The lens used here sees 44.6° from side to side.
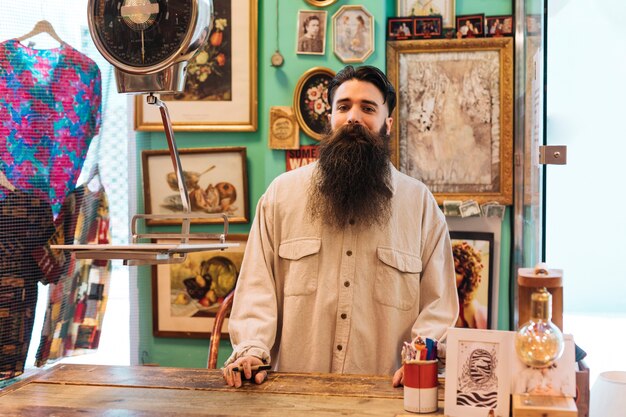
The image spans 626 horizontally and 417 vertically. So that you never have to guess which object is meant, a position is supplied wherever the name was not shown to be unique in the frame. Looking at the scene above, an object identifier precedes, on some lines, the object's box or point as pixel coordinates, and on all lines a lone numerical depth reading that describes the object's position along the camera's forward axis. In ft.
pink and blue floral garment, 9.62
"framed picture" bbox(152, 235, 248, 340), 11.76
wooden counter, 5.83
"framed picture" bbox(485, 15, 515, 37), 11.17
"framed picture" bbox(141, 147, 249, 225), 11.68
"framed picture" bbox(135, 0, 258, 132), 11.53
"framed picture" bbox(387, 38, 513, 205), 11.14
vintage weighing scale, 5.96
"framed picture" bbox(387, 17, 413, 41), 11.33
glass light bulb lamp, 4.73
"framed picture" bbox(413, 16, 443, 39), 11.30
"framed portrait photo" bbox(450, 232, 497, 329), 11.15
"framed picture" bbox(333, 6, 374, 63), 10.97
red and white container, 5.56
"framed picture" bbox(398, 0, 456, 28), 11.31
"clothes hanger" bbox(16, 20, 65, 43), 9.75
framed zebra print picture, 5.11
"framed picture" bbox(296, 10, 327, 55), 11.07
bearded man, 8.13
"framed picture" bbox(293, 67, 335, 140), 11.15
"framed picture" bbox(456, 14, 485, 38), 11.25
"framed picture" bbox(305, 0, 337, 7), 11.03
